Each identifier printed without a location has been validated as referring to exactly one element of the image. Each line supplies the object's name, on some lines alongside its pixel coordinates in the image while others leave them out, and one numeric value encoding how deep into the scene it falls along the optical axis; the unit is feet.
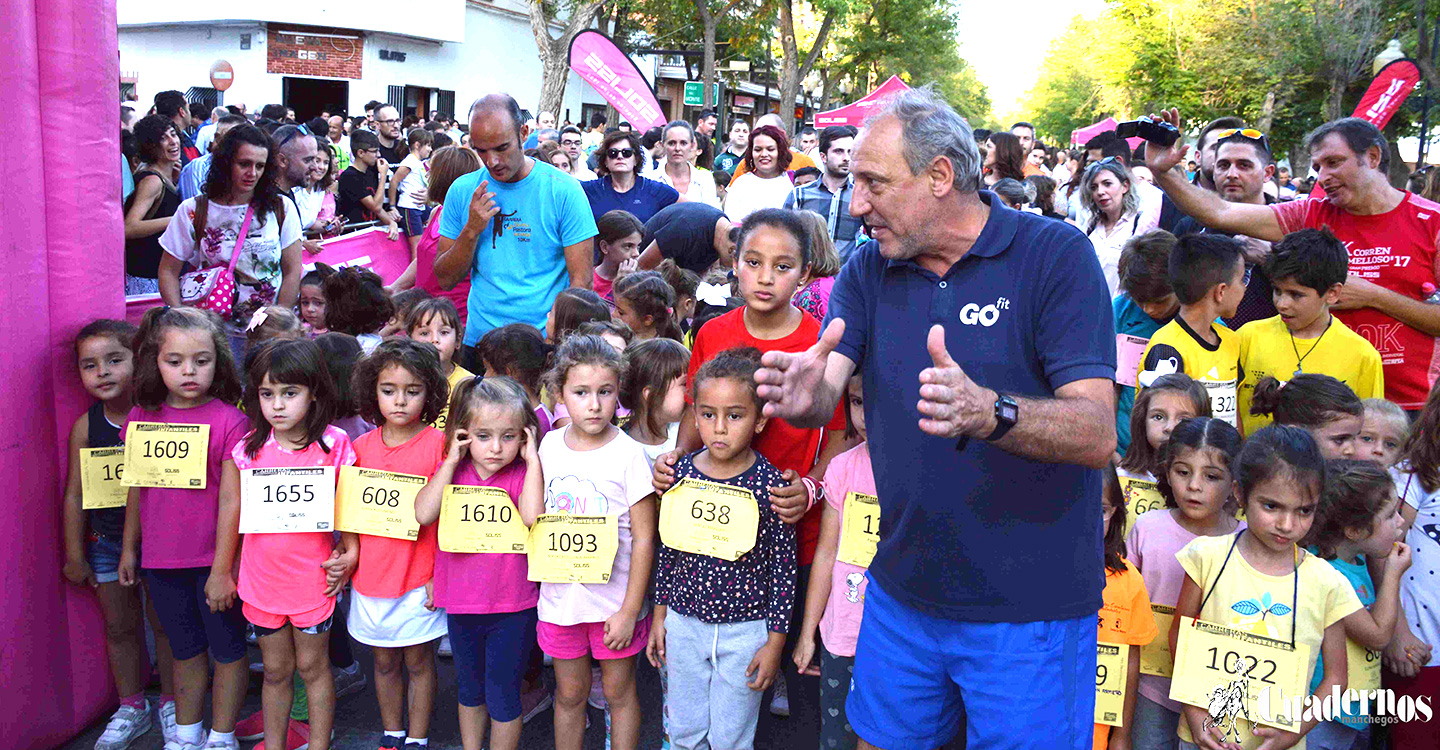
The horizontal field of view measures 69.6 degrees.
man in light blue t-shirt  16.28
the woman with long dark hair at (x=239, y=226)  16.88
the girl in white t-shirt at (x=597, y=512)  11.44
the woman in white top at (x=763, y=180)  25.52
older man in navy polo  7.50
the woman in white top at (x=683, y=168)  28.04
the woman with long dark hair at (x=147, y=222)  19.15
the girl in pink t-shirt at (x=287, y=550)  11.83
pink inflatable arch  11.55
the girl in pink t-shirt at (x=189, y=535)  12.07
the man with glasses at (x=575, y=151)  35.44
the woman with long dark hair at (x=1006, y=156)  25.09
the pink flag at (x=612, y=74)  36.73
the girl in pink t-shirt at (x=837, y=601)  10.81
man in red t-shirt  13.96
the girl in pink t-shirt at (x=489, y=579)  11.60
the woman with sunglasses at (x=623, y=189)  23.40
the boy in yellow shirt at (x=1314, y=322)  13.39
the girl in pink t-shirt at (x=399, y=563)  11.89
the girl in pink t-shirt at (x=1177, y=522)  11.02
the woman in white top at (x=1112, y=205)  21.95
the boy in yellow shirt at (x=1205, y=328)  13.84
